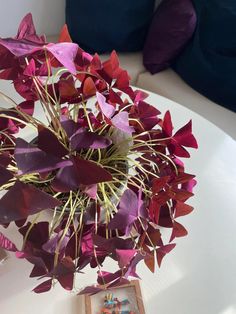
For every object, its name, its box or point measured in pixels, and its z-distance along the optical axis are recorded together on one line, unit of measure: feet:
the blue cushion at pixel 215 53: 5.42
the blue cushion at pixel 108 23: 6.06
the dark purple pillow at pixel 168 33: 5.79
